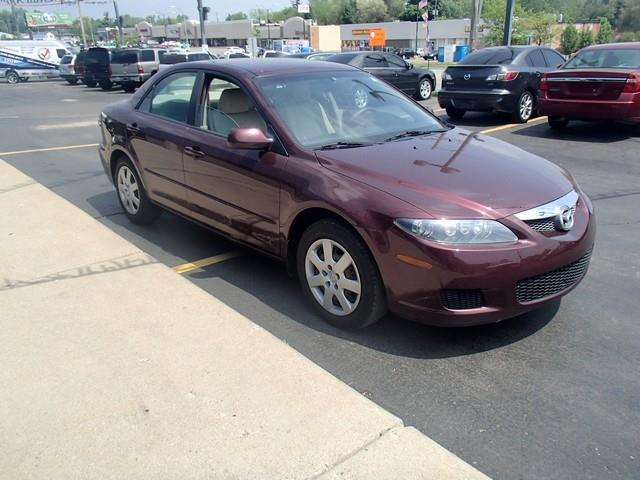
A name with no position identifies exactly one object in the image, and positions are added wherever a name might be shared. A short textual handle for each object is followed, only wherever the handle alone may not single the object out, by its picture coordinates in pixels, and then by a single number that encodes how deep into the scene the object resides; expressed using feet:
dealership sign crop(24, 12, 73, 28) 360.69
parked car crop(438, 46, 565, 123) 35.68
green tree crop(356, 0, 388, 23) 358.84
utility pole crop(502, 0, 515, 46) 53.88
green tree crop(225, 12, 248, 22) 553.40
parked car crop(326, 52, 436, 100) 48.91
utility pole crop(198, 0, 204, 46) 97.76
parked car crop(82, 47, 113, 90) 80.18
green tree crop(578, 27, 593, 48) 175.11
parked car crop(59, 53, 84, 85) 94.31
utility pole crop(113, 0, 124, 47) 181.98
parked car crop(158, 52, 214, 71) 80.08
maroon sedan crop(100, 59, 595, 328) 9.74
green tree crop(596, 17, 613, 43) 189.26
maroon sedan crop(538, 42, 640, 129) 29.35
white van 106.22
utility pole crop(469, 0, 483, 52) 68.80
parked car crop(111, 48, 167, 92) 76.43
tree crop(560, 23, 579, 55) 171.63
